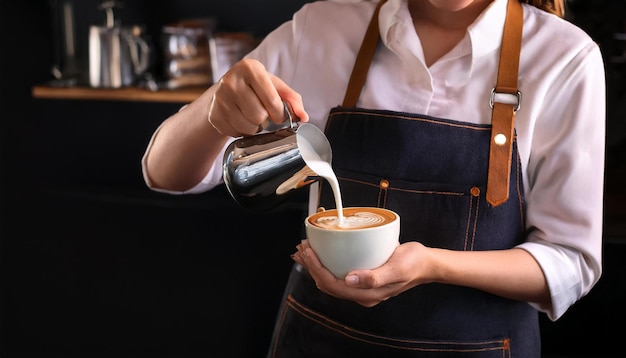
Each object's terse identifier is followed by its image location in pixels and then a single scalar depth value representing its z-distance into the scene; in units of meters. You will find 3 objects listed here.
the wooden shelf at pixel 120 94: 2.73
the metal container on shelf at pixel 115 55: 2.91
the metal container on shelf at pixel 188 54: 2.90
